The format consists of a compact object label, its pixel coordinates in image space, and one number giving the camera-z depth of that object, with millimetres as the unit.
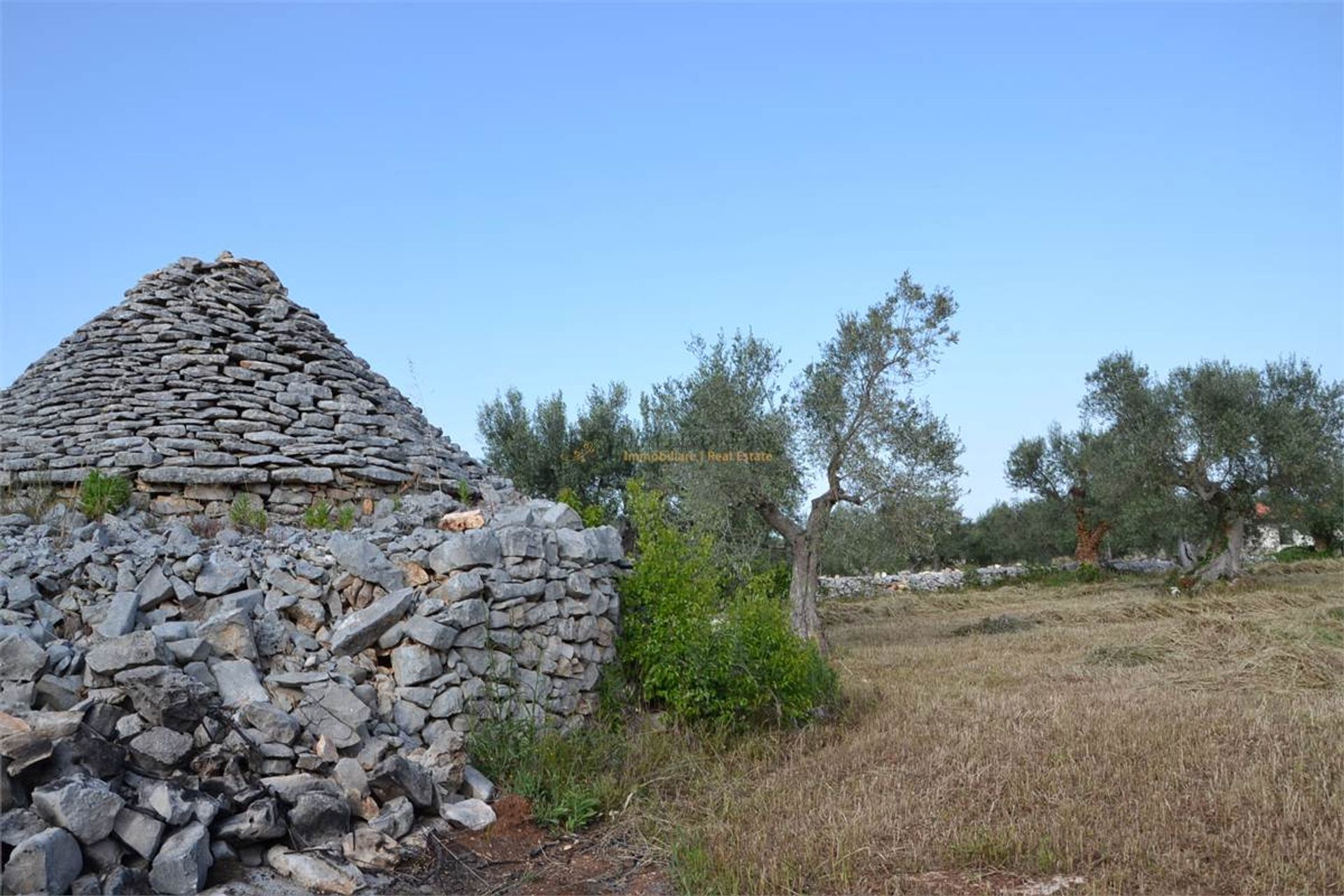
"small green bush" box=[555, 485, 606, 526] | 9383
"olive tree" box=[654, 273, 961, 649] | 14844
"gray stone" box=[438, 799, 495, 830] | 5680
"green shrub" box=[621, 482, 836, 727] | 7641
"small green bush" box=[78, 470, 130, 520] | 8203
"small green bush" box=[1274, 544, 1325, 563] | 31875
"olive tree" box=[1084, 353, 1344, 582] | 21078
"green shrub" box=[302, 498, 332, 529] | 8547
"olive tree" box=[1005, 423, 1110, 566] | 31016
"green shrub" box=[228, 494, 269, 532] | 8414
